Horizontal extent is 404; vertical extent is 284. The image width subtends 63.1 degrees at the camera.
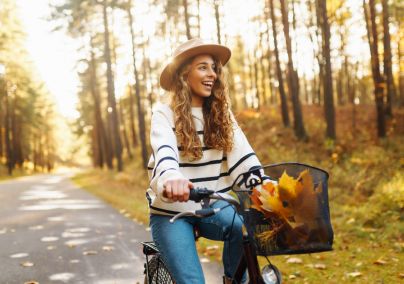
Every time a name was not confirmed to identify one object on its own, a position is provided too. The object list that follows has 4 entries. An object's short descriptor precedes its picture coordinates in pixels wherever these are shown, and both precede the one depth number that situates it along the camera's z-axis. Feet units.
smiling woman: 7.59
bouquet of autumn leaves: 5.46
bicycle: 5.53
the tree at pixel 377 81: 47.37
